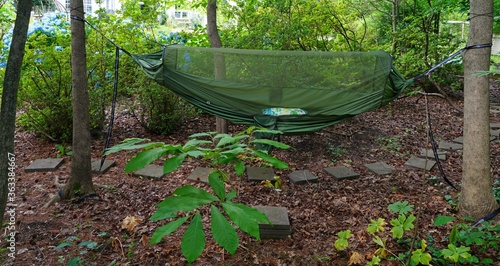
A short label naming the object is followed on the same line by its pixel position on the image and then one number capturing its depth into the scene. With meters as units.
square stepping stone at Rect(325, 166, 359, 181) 2.82
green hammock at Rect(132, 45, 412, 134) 2.95
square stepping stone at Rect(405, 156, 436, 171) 3.01
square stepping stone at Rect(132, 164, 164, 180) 2.74
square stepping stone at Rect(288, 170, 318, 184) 2.76
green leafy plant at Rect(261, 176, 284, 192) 2.66
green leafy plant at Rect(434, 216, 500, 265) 1.54
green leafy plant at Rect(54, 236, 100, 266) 1.76
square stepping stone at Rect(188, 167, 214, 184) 2.71
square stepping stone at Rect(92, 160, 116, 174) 2.82
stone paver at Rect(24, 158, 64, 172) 2.87
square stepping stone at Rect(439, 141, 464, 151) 3.45
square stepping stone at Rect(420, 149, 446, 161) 3.19
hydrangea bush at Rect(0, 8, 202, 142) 3.31
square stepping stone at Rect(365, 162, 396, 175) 2.92
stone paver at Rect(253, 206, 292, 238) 1.94
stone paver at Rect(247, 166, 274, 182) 2.76
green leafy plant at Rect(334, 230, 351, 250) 1.72
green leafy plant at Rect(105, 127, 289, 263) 0.82
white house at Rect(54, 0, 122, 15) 10.14
